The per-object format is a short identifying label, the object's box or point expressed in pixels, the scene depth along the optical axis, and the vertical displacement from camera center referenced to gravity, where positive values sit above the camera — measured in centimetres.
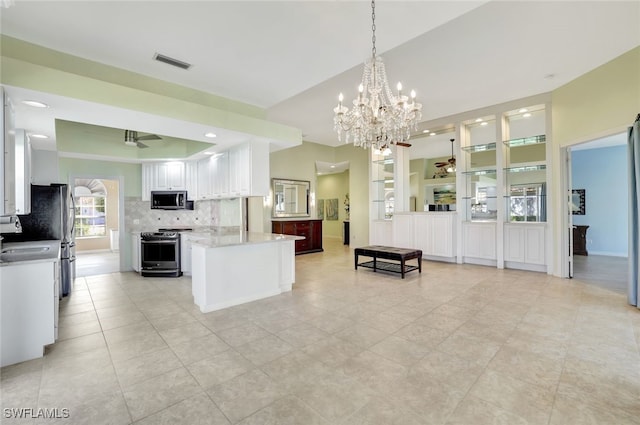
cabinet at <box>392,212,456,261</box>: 647 -52
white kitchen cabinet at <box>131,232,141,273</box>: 571 -76
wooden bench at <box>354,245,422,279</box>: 514 -84
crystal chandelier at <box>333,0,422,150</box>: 356 +128
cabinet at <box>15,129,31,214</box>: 301 +48
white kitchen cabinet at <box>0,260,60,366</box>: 239 -82
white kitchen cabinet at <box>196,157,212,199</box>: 573 +75
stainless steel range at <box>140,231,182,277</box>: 552 -79
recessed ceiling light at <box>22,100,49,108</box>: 278 +113
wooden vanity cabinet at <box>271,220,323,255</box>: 793 -52
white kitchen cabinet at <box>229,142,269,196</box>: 449 +72
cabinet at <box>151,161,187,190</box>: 629 +83
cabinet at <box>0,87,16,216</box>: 219 +43
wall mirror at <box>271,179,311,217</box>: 813 +46
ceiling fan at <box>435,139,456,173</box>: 806 +132
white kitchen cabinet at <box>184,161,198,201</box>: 619 +76
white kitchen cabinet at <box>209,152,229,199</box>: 516 +74
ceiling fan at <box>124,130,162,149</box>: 531 +147
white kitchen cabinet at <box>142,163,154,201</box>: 632 +78
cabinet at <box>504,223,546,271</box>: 547 -70
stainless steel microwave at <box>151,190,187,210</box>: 630 +36
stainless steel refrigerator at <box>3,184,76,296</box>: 419 -8
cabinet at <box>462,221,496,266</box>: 606 -69
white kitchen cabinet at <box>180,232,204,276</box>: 552 -80
